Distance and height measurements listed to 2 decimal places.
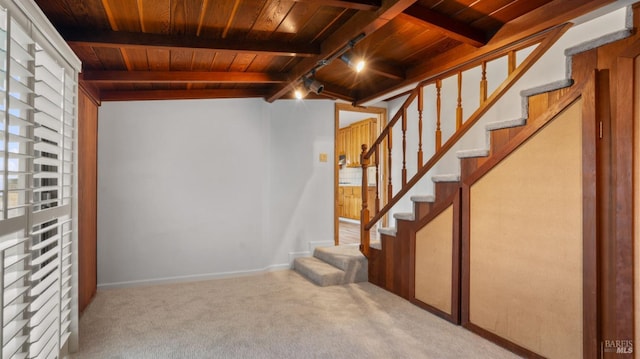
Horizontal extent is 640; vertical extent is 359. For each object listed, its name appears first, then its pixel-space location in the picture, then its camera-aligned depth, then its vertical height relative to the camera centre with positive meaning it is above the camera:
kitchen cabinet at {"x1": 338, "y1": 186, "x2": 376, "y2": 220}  7.85 -0.47
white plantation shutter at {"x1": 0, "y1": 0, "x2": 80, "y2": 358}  1.48 -0.02
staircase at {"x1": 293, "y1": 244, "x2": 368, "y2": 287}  3.89 -1.00
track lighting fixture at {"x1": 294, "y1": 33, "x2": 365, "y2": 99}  2.56 +0.96
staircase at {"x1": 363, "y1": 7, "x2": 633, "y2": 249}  2.06 +0.29
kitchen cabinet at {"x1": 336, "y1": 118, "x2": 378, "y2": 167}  7.54 +0.97
